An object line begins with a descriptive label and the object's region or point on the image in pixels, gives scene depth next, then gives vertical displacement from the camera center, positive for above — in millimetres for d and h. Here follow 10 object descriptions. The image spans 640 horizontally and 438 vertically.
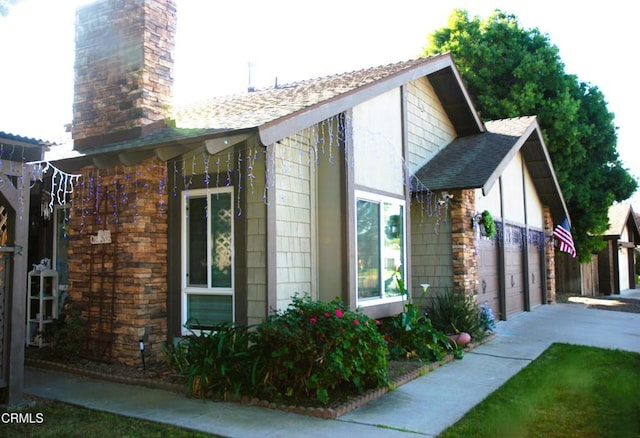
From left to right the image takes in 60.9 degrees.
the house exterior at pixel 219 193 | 7078 +1006
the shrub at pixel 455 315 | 9570 -987
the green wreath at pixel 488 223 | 10984 +738
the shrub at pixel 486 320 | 10469 -1170
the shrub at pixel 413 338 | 8352 -1246
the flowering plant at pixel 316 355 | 5918 -1039
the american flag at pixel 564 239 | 15305 +542
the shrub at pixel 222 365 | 6168 -1173
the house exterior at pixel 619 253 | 22562 +198
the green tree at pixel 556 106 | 17672 +5079
